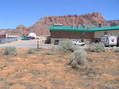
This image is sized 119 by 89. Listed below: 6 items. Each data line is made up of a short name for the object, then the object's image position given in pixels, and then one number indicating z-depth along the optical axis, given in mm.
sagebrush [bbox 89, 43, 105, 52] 12279
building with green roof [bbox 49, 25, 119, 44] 25112
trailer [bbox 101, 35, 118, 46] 19296
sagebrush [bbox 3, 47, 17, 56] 10351
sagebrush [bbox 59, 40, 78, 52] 11608
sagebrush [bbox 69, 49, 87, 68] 7044
